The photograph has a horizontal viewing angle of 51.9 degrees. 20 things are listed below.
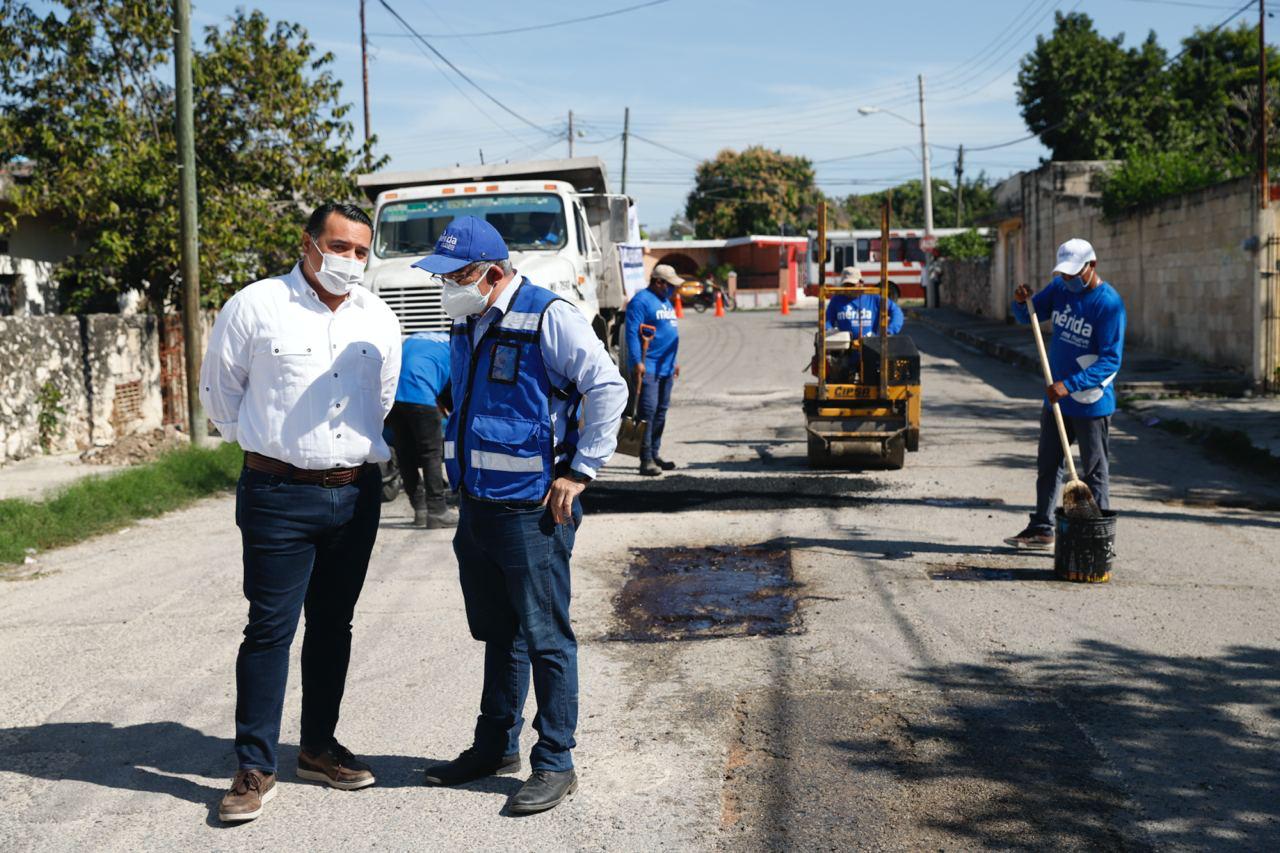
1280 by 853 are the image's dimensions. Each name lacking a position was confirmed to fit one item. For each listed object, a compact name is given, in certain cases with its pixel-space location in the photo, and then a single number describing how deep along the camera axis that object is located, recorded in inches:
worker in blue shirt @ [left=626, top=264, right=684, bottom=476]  458.9
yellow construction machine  459.8
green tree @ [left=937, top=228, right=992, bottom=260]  1759.4
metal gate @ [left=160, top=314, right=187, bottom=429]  658.2
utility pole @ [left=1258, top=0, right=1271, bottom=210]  636.1
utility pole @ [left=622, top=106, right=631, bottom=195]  2460.6
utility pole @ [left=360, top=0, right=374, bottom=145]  1499.8
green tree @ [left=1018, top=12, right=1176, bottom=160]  1732.3
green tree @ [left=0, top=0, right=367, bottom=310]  642.8
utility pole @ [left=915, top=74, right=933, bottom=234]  1998.0
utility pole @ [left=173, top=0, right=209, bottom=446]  561.0
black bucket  289.1
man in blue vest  170.9
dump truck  501.4
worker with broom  303.6
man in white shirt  173.9
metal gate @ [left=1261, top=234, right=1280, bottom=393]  663.1
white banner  745.9
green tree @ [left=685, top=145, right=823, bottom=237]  3147.1
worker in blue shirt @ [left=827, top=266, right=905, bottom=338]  503.5
